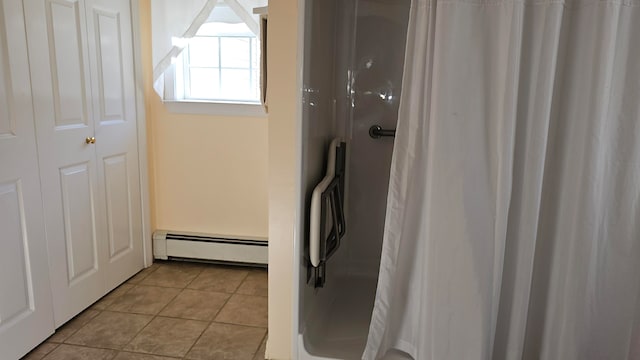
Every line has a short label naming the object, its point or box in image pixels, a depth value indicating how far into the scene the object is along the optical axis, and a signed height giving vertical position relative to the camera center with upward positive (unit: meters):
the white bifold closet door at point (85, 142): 2.12 -0.28
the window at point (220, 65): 2.86 +0.14
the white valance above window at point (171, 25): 2.69 +0.35
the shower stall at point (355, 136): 1.88 -0.21
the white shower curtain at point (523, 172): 1.30 -0.22
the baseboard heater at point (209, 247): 3.00 -1.00
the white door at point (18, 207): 1.88 -0.50
